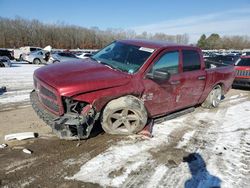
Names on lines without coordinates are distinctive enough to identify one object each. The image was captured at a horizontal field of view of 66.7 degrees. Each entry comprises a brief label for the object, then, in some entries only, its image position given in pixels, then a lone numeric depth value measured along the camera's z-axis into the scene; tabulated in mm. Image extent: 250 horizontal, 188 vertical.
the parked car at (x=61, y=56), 17195
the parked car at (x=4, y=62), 15167
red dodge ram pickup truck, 3115
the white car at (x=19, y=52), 25269
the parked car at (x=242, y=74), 8501
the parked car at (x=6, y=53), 23411
